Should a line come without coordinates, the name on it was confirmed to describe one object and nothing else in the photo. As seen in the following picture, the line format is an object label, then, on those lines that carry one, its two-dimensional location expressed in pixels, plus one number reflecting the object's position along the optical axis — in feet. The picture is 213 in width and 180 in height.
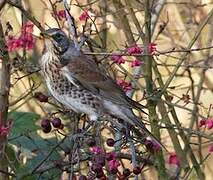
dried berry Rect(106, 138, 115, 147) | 21.78
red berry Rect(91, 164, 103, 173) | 18.67
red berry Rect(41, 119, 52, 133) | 21.04
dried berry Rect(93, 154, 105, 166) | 18.70
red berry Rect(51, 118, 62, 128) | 20.85
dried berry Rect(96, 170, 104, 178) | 19.15
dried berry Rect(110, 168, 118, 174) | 21.77
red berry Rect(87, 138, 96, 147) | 20.42
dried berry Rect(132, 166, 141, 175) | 20.80
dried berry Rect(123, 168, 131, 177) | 21.60
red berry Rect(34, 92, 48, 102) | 21.77
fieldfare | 23.77
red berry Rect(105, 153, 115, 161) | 20.90
